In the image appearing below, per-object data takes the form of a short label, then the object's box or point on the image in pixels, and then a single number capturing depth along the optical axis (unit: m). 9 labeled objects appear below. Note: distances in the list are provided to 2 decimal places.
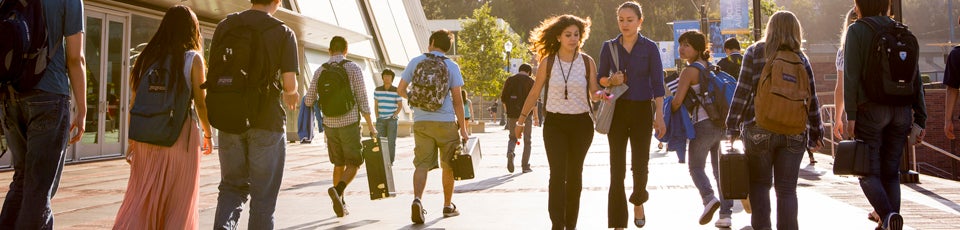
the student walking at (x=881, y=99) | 5.01
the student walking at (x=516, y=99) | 12.13
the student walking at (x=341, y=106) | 7.17
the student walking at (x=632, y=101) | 5.71
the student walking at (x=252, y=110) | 4.27
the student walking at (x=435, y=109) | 6.98
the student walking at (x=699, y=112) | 6.50
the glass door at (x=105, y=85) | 15.99
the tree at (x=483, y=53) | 48.75
